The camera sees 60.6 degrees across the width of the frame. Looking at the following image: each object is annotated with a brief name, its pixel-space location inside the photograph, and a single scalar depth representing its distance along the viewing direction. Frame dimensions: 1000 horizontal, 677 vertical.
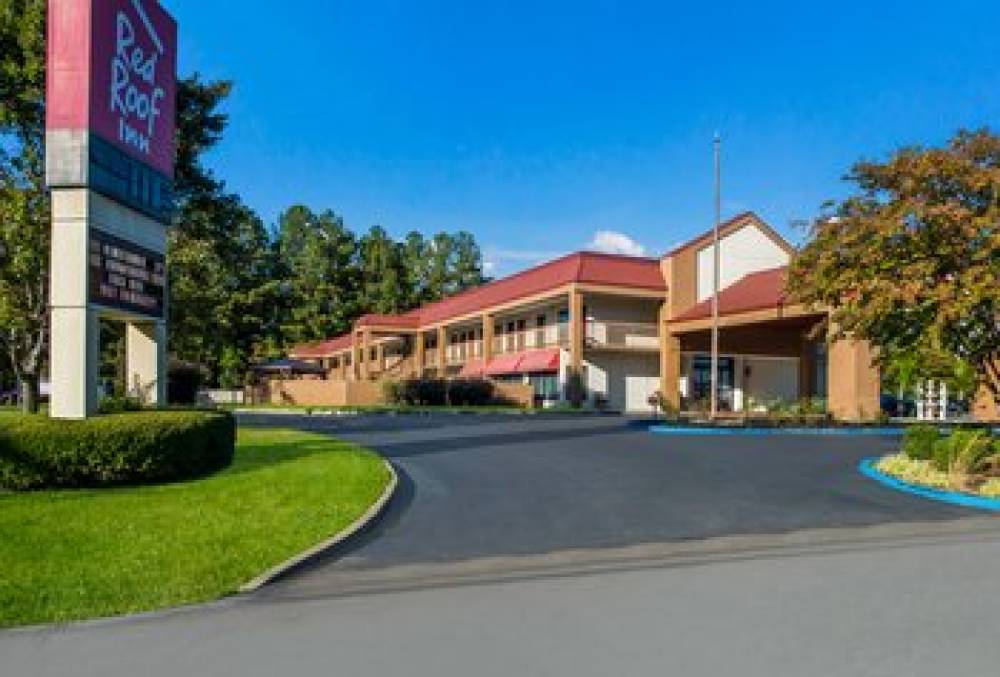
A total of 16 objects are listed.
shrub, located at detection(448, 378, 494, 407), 40.28
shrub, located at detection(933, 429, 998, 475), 13.51
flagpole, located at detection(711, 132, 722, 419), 27.45
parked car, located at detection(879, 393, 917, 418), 37.41
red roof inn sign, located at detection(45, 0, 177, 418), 11.84
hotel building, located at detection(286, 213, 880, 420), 37.41
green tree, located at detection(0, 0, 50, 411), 19.41
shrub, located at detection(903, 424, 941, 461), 14.86
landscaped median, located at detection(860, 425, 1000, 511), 12.59
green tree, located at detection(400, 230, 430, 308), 78.75
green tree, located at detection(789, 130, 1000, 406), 14.12
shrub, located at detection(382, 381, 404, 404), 42.91
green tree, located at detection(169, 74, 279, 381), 27.14
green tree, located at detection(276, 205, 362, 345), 73.44
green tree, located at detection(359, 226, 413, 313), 74.94
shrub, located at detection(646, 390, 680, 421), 28.62
